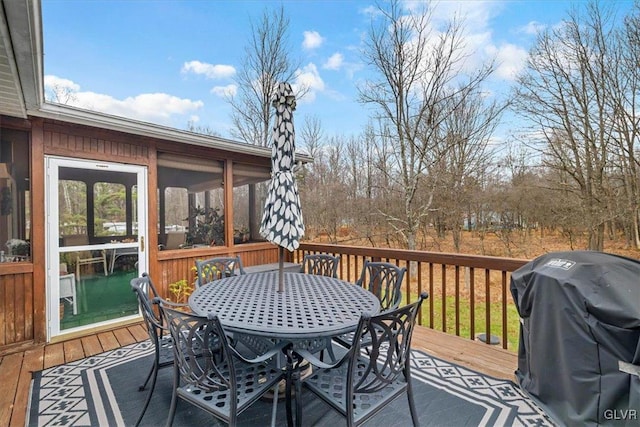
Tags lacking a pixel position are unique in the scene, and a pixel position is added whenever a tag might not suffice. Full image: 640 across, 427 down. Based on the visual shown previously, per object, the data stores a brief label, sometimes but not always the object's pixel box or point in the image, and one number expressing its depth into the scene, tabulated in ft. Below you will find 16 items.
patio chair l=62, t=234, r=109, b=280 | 11.32
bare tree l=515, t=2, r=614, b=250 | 23.59
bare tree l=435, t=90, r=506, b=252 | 29.37
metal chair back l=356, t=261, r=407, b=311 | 8.64
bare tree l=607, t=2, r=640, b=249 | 22.13
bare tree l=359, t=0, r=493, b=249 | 26.48
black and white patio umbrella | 7.62
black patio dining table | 5.65
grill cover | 5.18
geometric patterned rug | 6.58
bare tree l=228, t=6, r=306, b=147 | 32.76
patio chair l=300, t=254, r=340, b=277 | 11.44
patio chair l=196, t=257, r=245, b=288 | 10.76
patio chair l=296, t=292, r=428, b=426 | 4.92
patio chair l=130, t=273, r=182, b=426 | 6.52
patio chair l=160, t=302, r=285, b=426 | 4.96
